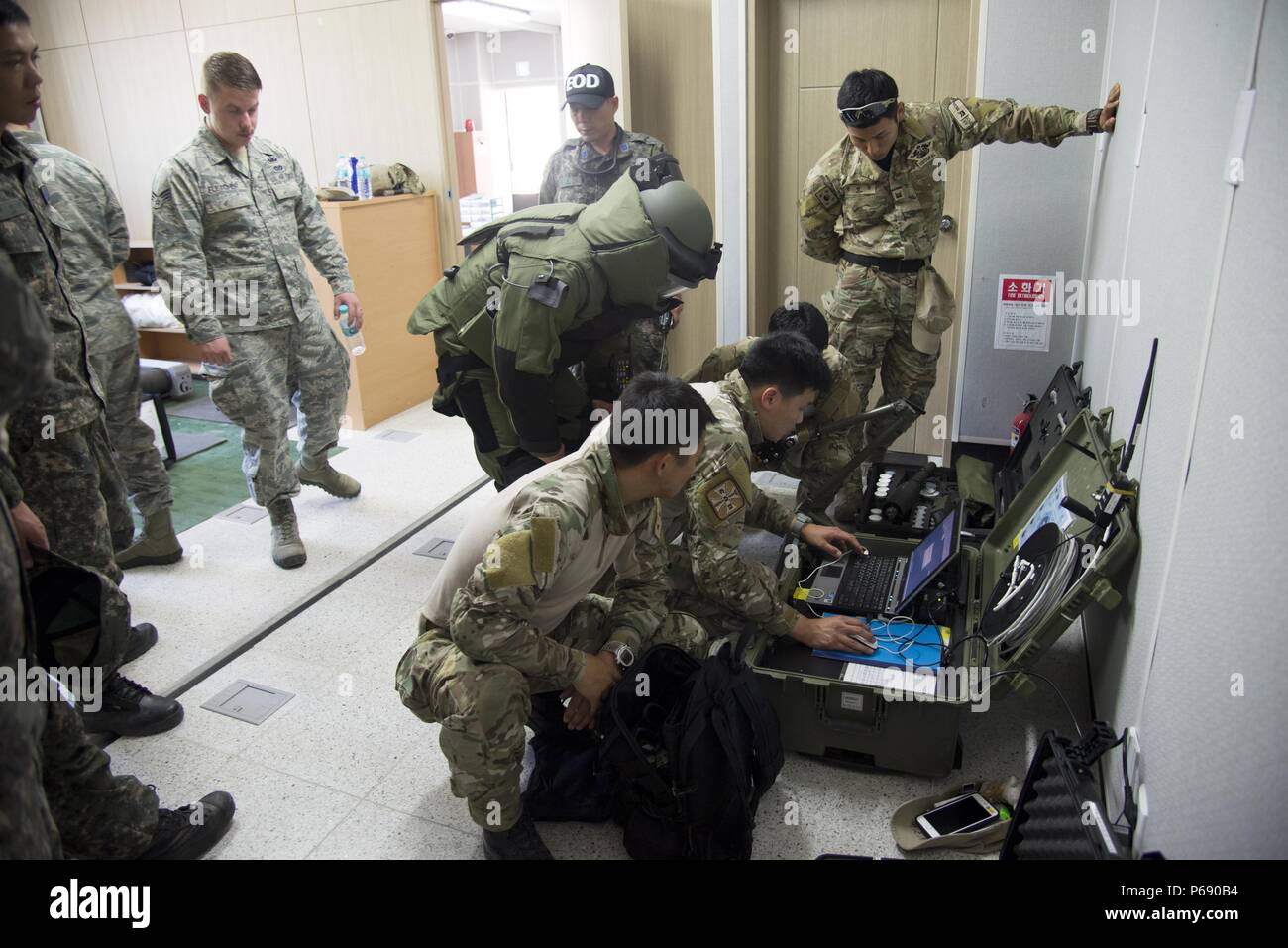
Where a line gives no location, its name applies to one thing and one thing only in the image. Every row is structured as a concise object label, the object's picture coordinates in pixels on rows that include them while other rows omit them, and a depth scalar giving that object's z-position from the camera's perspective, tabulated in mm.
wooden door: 3471
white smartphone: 1774
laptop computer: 2150
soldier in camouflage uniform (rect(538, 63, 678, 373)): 3211
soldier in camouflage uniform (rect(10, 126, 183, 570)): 2582
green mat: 3598
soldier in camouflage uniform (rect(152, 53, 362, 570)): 2771
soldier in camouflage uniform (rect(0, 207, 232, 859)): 716
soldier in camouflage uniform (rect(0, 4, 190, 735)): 2027
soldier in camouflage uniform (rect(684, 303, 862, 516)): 2781
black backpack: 1597
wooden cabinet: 4262
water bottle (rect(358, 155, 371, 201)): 4344
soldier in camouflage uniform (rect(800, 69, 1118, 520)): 2809
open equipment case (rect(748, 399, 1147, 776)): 1746
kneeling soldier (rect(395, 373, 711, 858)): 1572
